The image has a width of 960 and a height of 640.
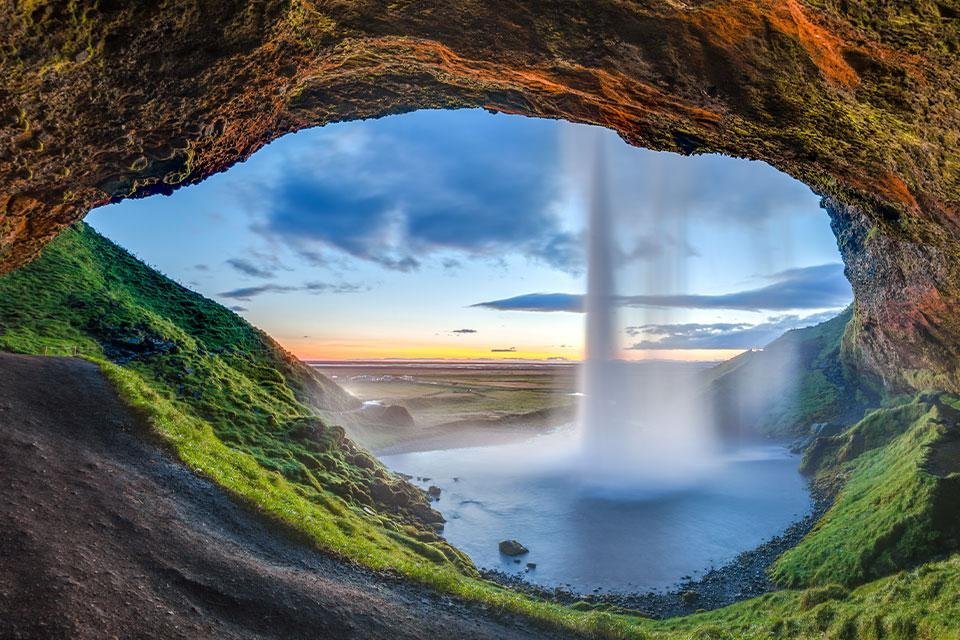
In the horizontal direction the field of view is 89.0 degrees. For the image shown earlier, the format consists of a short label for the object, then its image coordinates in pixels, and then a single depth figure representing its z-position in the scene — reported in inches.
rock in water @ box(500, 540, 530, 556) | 1187.3
